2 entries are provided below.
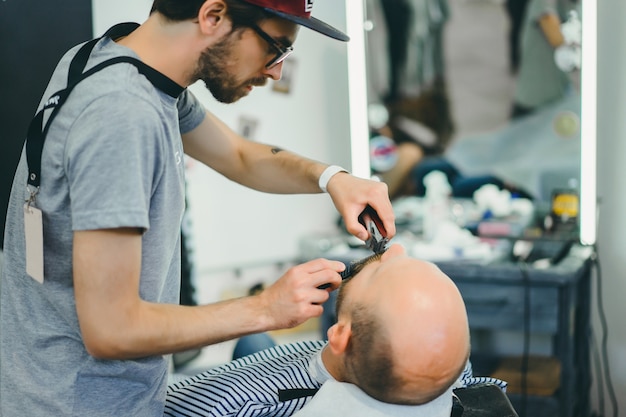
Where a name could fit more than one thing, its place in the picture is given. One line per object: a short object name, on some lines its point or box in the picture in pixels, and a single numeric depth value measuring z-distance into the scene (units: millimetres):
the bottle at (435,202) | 2697
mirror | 2518
